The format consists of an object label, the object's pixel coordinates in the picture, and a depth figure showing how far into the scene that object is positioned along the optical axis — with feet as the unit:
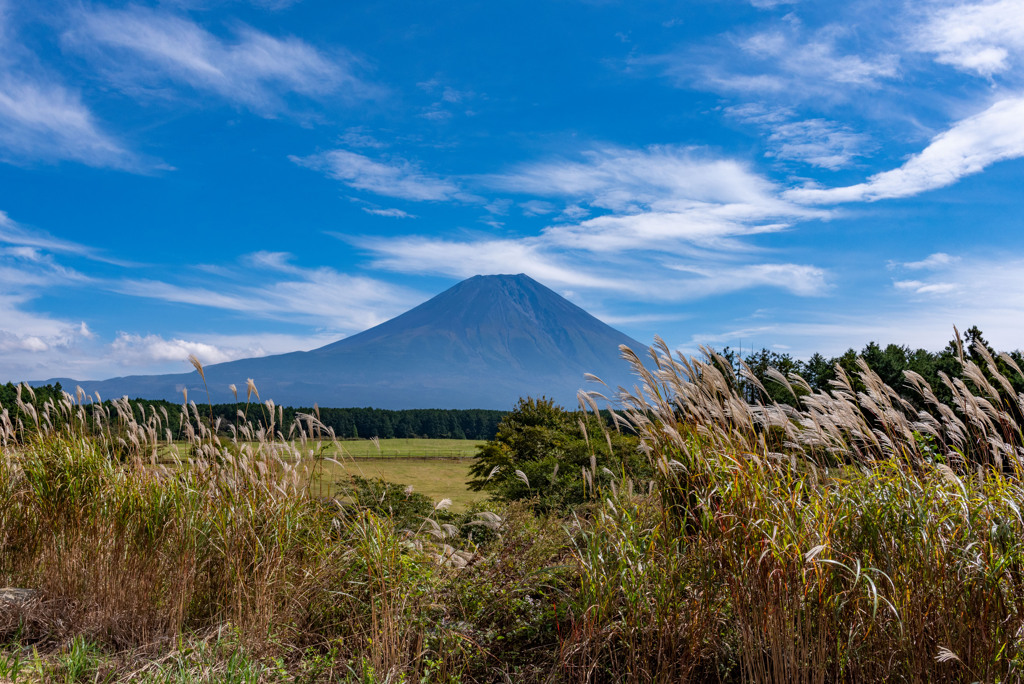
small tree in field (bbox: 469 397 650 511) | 37.39
